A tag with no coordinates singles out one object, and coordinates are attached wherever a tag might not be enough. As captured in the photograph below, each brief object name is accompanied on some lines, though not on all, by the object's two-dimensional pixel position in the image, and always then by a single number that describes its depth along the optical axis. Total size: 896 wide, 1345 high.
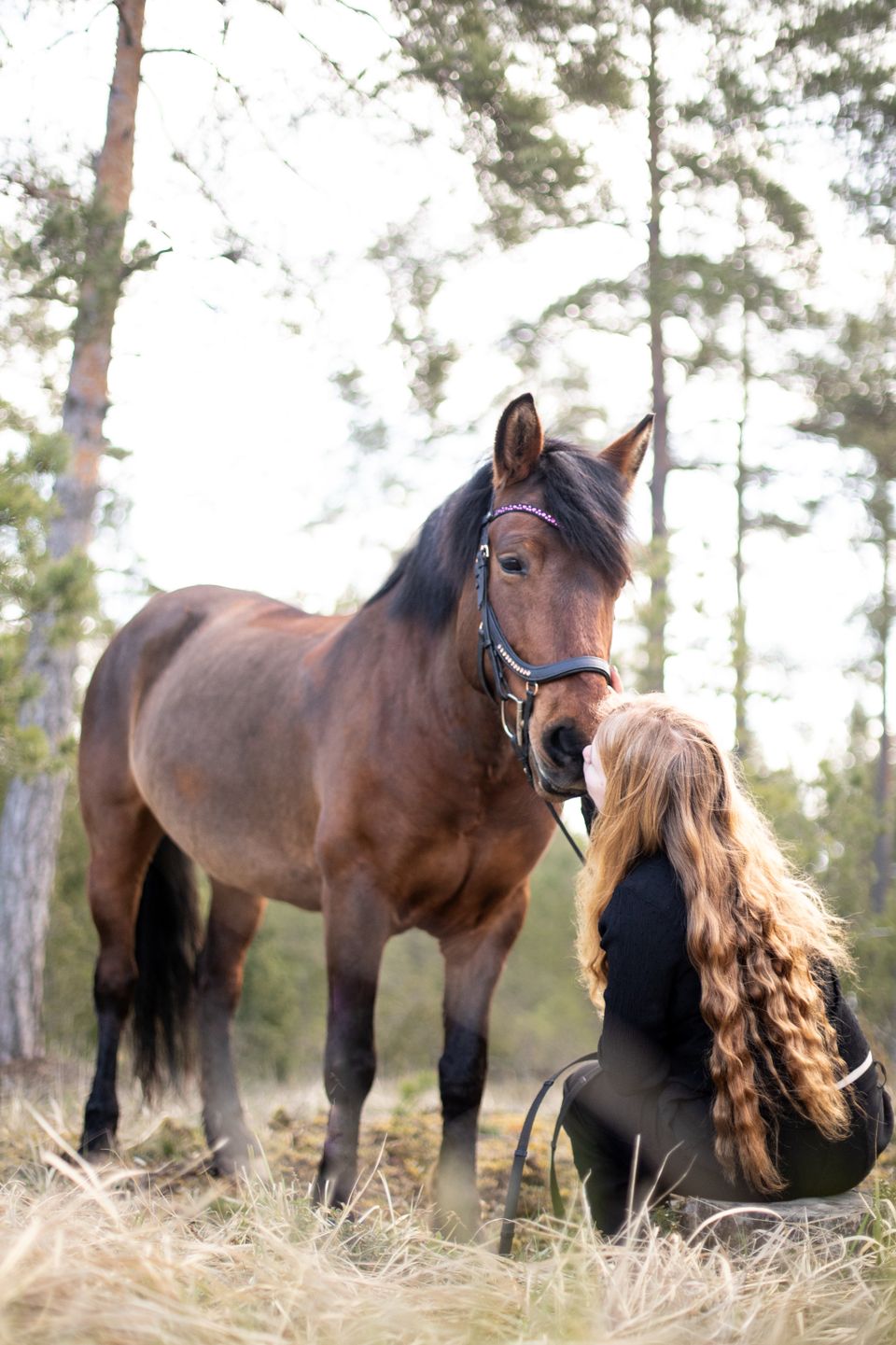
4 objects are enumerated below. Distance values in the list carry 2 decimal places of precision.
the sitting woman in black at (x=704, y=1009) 2.25
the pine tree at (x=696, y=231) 8.79
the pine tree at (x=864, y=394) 10.75
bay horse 3.07
